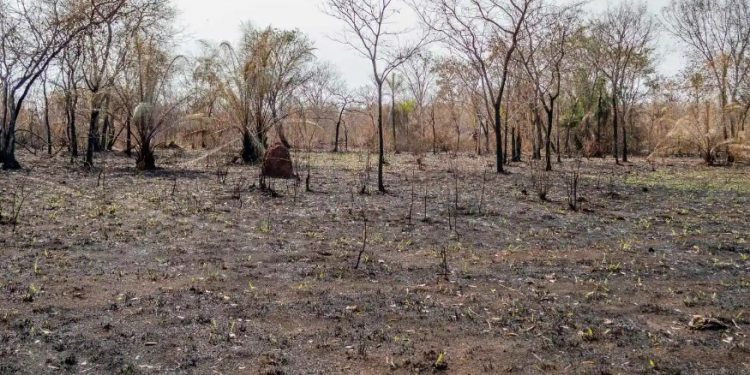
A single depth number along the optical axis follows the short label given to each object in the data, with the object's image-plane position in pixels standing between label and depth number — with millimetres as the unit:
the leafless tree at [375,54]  12930
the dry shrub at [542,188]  12280
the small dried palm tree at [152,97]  17391
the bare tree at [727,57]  25781
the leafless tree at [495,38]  18248
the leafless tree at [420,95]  39712
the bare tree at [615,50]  25547
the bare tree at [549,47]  19734
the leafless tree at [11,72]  16062
